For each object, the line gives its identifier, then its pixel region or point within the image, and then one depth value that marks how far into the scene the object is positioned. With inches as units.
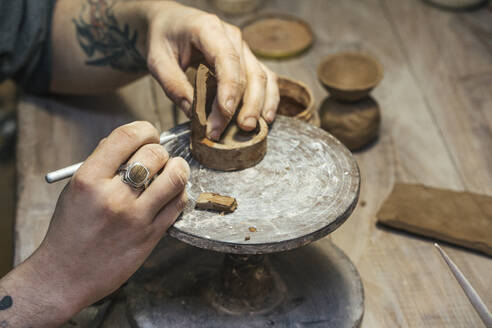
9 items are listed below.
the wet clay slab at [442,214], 60.2
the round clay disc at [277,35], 89.5
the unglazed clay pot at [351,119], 70.4
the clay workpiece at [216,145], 46.3
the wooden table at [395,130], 57.6
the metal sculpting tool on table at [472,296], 43.4
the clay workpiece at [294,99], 61.9
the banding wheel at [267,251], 42.2
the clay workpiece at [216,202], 42.8
